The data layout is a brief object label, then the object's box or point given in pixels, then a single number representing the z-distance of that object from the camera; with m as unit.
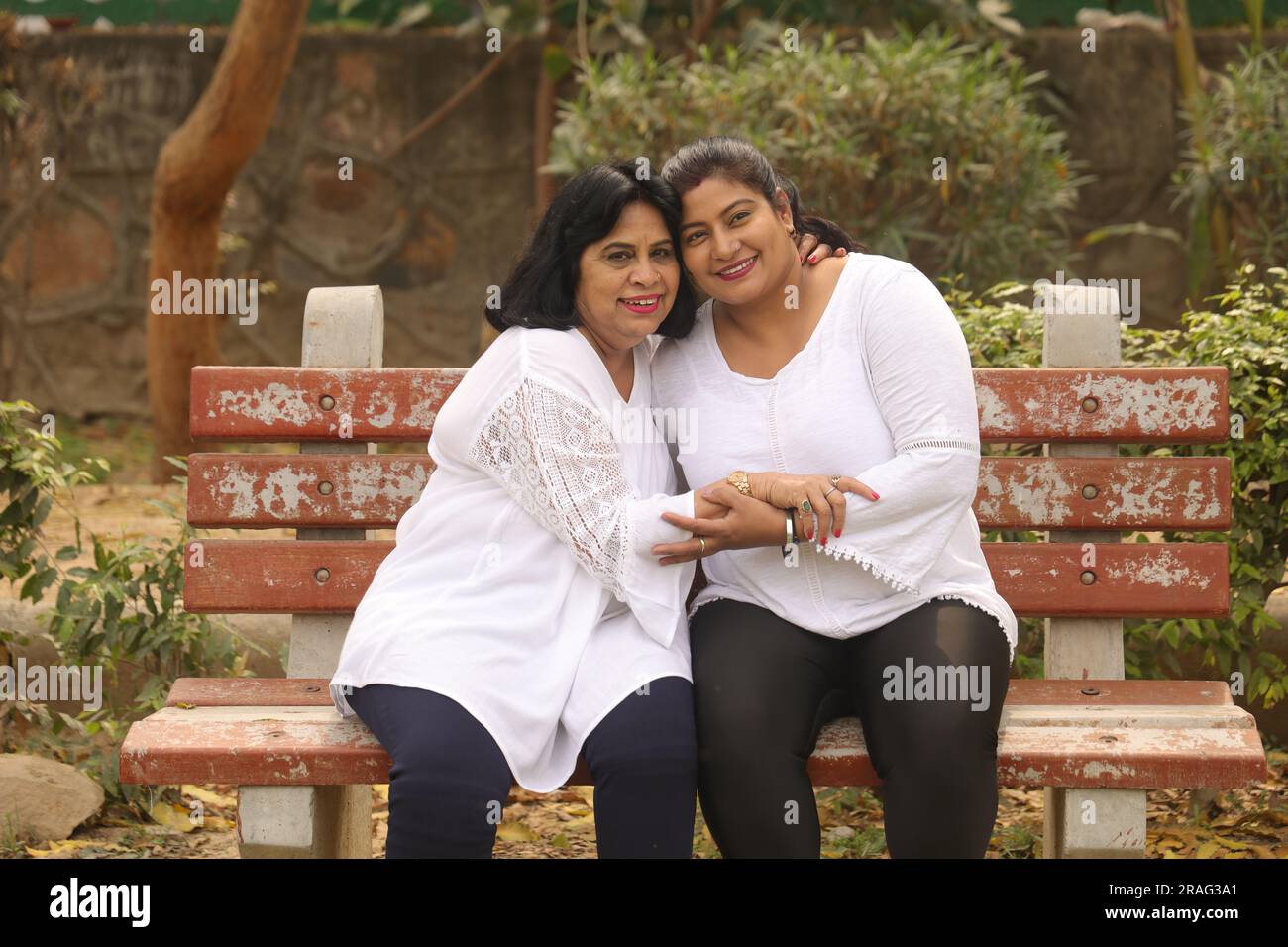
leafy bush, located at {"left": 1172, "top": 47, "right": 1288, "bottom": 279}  6.43
